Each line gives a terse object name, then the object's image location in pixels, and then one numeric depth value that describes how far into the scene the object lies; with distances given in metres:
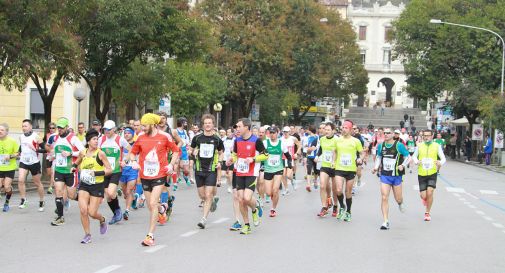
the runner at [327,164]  15.23
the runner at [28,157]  16.05
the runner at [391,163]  14.52
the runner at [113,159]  13.48
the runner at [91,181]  11.42
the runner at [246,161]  13.02
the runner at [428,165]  15.82
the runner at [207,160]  13.30
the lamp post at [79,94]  26.78
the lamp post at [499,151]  47.80
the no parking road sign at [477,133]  52.75
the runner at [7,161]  15.58
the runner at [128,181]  15.06
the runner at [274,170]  15.66
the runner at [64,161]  13.78
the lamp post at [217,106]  43.78
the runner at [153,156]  11.69
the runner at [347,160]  14.76
